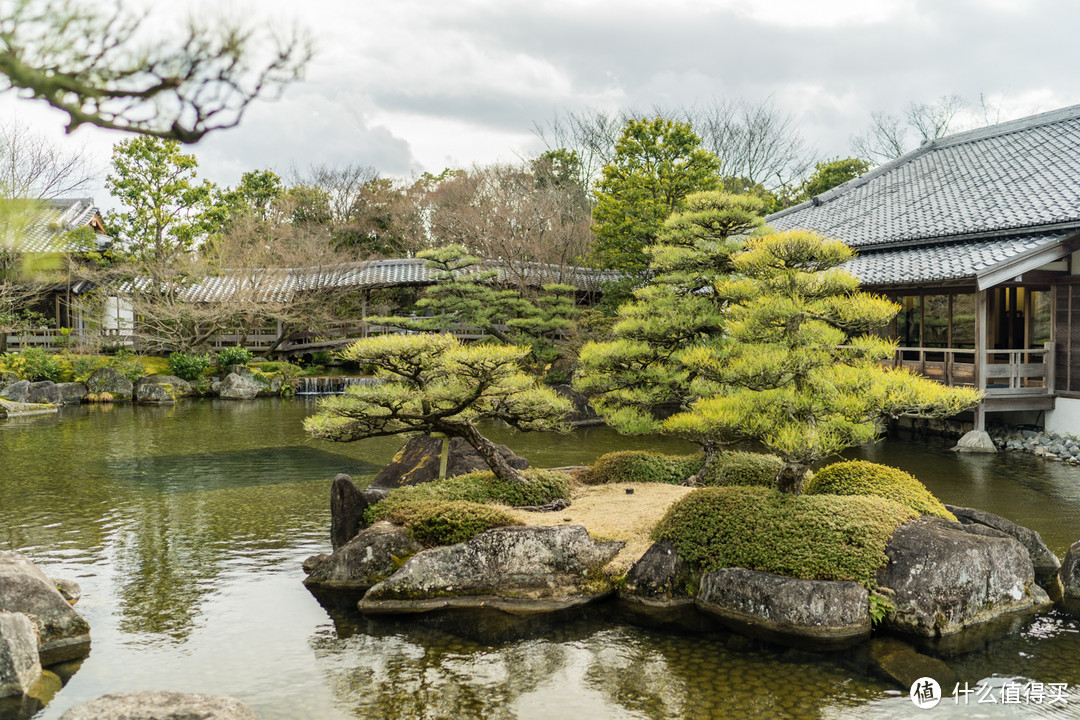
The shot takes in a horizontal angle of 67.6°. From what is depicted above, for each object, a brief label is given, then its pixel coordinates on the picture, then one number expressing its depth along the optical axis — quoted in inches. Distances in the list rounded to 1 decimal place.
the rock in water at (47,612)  250.1
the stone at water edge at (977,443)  566.3
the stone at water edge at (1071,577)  283.9
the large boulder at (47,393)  877.8
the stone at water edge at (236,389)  972.6
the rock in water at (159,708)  179.0
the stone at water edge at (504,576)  281.0
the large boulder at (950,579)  252.5
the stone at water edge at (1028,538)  308.2
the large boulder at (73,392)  901.8
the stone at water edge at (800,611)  249.9
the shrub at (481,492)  333.7
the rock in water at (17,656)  219.8
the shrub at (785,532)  259.1
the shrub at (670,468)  382.9
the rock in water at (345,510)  328.5
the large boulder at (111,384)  929.5
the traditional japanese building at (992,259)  570.3
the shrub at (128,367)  941.8
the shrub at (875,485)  304.5
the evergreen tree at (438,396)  332.8
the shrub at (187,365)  1000.9
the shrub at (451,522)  302.0
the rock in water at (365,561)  302.2
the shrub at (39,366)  909.2
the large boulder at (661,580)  277.1
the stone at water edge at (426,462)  409.1
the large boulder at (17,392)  850.8
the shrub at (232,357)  1027.3
